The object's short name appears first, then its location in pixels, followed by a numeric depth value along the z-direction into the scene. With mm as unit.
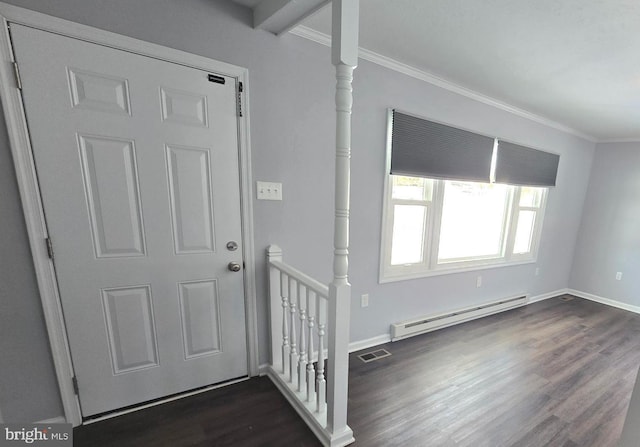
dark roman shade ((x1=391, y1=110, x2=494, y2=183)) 2287
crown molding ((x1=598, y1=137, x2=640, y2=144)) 3766
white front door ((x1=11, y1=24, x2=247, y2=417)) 1286
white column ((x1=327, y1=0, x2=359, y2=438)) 1171
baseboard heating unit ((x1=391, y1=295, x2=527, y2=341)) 2547
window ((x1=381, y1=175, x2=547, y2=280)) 2535
